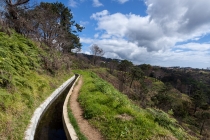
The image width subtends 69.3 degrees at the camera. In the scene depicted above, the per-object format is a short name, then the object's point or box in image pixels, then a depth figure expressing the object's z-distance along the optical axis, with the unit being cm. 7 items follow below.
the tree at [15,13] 1567
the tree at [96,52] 6875
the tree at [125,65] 5938
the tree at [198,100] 4384
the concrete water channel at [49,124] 693
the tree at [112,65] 6585
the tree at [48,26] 2095
